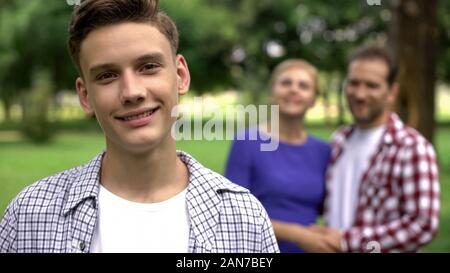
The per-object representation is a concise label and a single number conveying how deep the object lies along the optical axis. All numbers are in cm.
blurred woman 173
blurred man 176
